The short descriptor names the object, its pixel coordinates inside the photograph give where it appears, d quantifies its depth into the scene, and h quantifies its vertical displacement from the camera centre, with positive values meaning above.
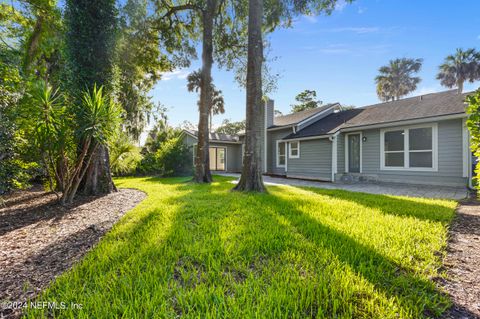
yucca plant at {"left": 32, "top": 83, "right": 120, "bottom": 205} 4.09 +0.68
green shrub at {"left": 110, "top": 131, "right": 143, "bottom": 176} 10.34 +0.10
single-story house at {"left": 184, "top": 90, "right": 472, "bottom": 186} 8.10 +0.77
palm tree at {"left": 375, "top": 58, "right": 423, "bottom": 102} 23.81 +9.36
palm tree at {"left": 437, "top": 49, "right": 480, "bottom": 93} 19.83 +8.83
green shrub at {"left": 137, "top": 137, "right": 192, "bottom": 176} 13.36 -0.01
